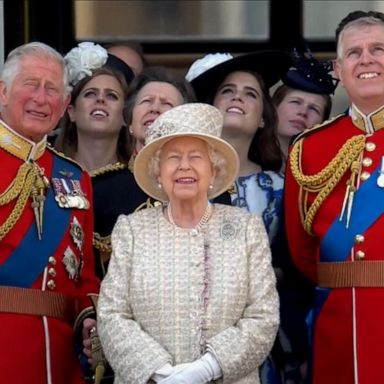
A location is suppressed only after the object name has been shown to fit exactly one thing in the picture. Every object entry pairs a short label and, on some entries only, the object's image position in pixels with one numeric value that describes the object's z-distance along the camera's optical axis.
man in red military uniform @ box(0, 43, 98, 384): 9.65
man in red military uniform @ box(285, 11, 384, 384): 9.62
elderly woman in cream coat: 8.83
